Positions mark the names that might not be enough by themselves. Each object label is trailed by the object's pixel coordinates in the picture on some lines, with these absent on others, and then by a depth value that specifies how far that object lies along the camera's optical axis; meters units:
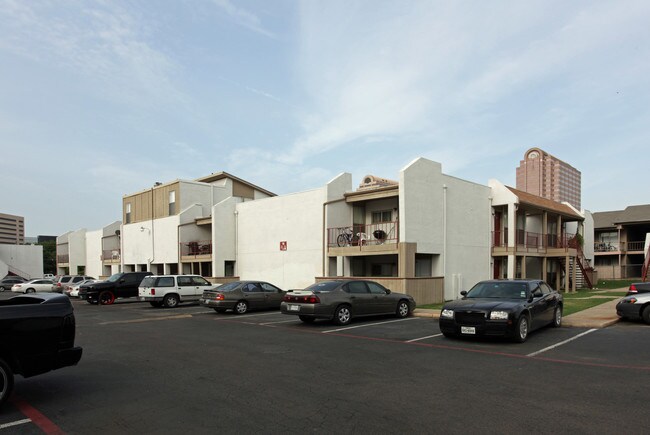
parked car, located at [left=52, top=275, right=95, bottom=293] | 35.12
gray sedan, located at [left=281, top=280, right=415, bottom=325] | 13.58
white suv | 21.62
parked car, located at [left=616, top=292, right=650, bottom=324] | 13.12
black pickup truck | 5.65
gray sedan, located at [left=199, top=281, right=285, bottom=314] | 17.75
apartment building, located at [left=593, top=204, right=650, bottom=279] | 44.59
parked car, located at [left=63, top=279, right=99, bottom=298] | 30.67
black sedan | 9.88
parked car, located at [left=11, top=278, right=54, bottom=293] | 36.72
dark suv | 25.39
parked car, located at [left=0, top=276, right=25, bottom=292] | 45.17
